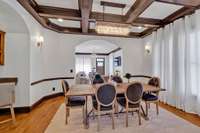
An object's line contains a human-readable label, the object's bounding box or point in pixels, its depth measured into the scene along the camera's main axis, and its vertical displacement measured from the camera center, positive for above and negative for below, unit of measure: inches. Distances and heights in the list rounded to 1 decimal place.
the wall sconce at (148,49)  155.5 +29.7
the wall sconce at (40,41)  116.6 +34.1
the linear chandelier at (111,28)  81.2 +34.7
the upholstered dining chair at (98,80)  122.7 -18.3
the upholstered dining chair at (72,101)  80.7 -31.1
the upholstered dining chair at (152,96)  89.9 -30.0
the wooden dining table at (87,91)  73.4 -20.9
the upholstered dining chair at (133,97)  77.7 -25.8
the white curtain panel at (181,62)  93.2 +4.6
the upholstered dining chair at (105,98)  72.7 -25.2
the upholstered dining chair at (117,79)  122.5 -16.6
